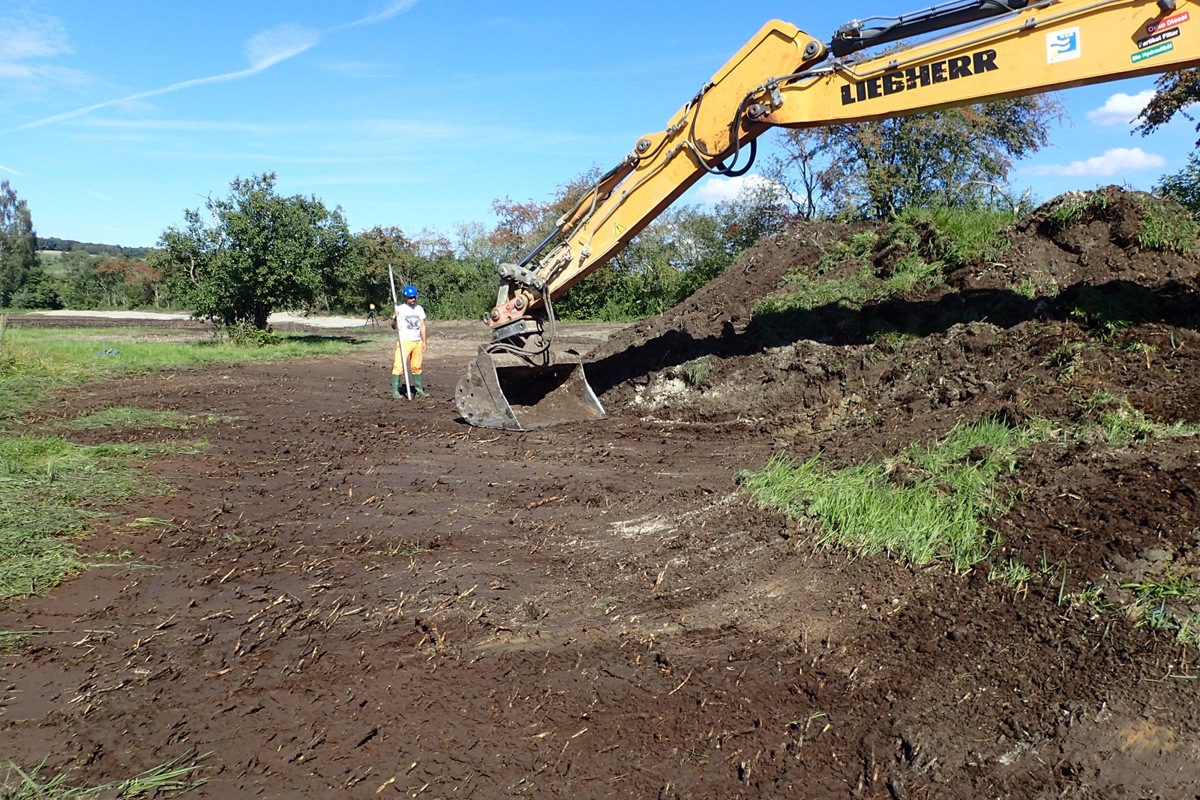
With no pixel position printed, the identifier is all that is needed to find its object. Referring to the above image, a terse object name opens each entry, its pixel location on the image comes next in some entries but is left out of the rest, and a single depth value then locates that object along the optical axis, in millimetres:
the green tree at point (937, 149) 22297
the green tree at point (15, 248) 56781
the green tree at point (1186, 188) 12305
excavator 6492
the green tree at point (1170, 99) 17109
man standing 12039
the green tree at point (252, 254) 20203
